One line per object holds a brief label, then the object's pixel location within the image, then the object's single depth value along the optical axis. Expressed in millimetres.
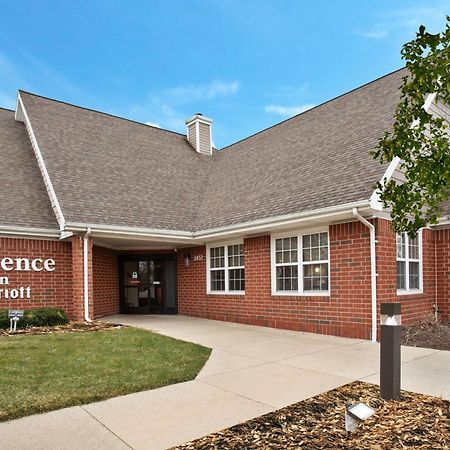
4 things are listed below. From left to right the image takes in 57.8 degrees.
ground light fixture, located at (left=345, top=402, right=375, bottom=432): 3875
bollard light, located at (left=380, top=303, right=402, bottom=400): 4930
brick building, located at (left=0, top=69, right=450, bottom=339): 9492
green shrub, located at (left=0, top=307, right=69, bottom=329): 10117
